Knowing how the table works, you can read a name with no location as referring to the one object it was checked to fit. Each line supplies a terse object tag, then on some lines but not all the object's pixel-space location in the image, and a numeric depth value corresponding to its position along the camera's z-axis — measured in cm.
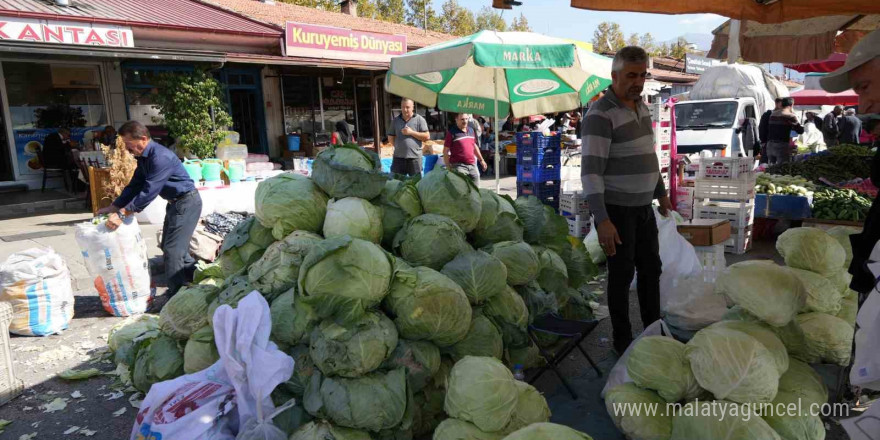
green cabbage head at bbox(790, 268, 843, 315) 300
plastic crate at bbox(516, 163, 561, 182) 841
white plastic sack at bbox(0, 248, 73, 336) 447
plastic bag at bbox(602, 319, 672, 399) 297
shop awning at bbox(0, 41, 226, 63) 858
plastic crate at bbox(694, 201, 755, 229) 645
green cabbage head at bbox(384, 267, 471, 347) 266
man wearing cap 217
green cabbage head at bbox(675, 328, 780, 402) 220
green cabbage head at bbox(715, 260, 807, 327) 259
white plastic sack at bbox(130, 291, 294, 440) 240
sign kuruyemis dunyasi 1270
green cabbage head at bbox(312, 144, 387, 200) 326
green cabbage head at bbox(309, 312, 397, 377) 242
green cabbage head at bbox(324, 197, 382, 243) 302
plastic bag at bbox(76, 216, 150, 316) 488
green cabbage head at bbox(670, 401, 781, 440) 207
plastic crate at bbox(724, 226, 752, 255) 648
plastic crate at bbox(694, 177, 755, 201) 637
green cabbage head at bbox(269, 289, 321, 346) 263
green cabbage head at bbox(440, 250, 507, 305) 299
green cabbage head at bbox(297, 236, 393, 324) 253
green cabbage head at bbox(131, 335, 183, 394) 307
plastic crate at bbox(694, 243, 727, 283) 504
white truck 1185
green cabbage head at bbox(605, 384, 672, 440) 239
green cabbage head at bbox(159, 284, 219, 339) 311
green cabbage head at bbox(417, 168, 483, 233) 333
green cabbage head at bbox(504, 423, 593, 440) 179
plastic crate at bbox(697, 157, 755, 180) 641
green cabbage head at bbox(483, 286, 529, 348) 315
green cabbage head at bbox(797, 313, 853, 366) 288
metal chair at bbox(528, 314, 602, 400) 314
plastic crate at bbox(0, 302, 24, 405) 352
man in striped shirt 352
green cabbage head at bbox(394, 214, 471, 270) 307
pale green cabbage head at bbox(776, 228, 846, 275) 312
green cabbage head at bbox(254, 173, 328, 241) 323
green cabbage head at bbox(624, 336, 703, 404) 240
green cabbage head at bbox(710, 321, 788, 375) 243
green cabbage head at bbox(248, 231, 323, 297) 289
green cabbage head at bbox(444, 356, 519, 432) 222
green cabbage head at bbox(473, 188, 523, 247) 362
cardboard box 495
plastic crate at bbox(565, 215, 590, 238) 688
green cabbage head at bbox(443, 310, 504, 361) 289
